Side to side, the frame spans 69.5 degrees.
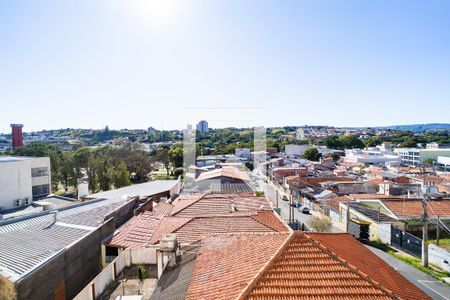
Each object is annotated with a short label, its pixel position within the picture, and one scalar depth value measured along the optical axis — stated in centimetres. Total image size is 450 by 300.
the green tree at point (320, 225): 2019
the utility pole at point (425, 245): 1552
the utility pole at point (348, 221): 2082
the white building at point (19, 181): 2350
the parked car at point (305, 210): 2864
